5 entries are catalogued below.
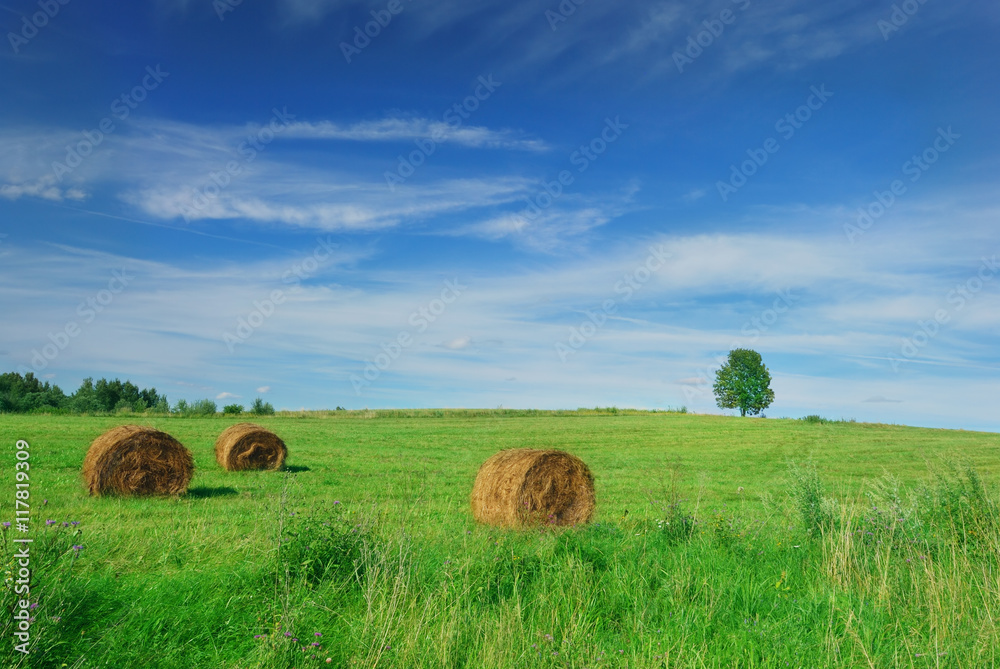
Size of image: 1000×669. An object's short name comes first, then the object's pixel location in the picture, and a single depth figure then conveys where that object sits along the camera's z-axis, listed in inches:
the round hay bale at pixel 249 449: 804.0
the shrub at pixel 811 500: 345.1
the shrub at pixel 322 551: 251.0
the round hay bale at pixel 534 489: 472.1
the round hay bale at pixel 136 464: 559.8
